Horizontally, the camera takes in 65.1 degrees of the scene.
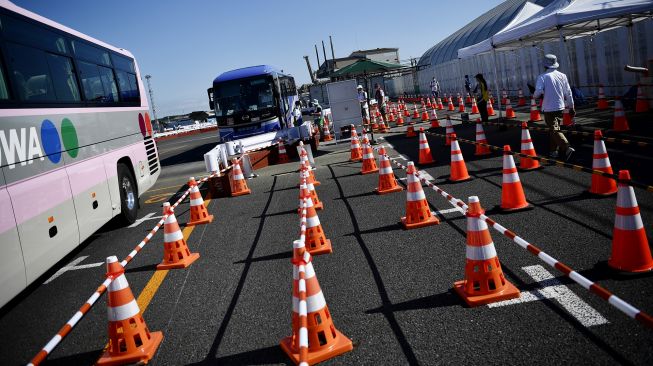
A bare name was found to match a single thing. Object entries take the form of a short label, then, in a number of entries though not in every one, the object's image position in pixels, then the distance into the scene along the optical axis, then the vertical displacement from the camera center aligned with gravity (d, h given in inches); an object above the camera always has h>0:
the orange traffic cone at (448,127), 546.2 -31.6
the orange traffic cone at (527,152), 386.3 -51.1
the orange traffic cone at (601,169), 287.9 -55.1
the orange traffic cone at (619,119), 500.1 -48.4
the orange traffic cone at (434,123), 810.7 -36.9
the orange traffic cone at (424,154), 485.1 -49.3
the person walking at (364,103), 984.3 +14.5
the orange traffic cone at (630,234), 177.6 -57.2
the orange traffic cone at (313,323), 151.4 -60.5
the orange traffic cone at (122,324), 169.2 -56.6
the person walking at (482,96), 699.4 -6.9
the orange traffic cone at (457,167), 387.9 -53.7
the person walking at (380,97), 1035.9 +22.9
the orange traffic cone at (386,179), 381.7 -53.0
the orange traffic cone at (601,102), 725.3 -42.7
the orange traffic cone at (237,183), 461.9 -44.9
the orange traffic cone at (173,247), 265.6 -53.6
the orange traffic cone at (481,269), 174.4 -60.2
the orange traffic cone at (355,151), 595.6 -44.0
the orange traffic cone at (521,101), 1040.8 -32.9
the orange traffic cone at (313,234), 251.6 -55.4
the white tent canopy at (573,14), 530.6 +64.5
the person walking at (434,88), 1565.2 +34.3
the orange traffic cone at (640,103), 615.1 -45.5
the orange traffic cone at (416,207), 276.2 -56.0
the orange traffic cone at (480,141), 486.3 -46.6
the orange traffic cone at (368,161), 489.7 -47.1
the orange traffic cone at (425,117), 1023.6 -32.6
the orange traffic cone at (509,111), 794.8 -37.6
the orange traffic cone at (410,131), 746.8 -40.2
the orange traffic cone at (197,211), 357.1 -49.9
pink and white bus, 219.3 +8.5
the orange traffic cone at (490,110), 916.6 -35.6
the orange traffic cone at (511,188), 282.4 -55.6
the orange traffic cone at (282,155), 669.0 -39.1
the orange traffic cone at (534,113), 698.8 -42.0
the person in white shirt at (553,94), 401.3 -11.9
